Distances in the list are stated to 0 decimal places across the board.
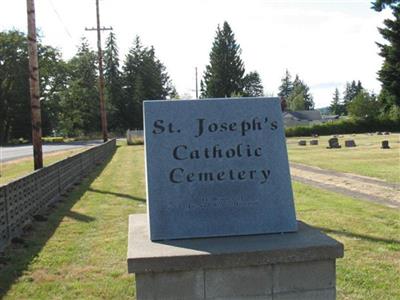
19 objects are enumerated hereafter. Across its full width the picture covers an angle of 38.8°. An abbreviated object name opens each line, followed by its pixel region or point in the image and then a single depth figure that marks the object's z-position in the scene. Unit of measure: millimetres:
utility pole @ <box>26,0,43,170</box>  14328
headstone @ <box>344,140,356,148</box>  38706
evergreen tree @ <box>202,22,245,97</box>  98750
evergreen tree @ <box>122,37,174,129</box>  99938
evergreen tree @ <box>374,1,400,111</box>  53344
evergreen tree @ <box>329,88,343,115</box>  190075
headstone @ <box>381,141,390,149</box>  34450
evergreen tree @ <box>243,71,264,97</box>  144500
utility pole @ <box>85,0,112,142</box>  41638
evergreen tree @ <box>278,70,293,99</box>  175125
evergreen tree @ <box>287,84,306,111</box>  150750
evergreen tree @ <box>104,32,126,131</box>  99188
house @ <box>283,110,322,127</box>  125562
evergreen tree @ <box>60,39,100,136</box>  91125
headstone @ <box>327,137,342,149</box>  37750
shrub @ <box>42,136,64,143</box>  73950
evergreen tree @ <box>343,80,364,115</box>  182638
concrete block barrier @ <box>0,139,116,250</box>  8234
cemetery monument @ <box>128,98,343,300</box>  3896
